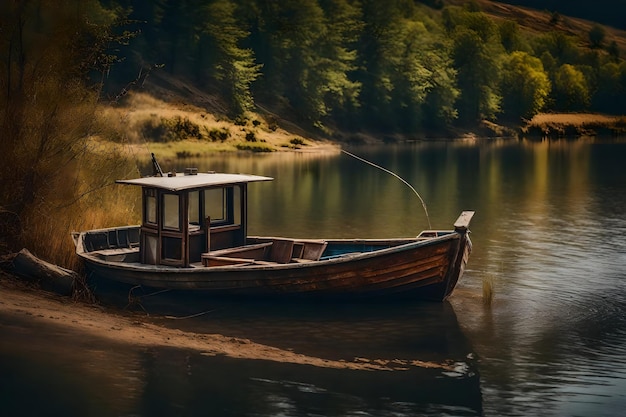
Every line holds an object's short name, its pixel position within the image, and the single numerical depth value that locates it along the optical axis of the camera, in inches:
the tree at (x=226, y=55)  3941.9
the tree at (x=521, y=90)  5511.8
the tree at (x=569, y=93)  6259.8
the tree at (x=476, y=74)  5098.4
